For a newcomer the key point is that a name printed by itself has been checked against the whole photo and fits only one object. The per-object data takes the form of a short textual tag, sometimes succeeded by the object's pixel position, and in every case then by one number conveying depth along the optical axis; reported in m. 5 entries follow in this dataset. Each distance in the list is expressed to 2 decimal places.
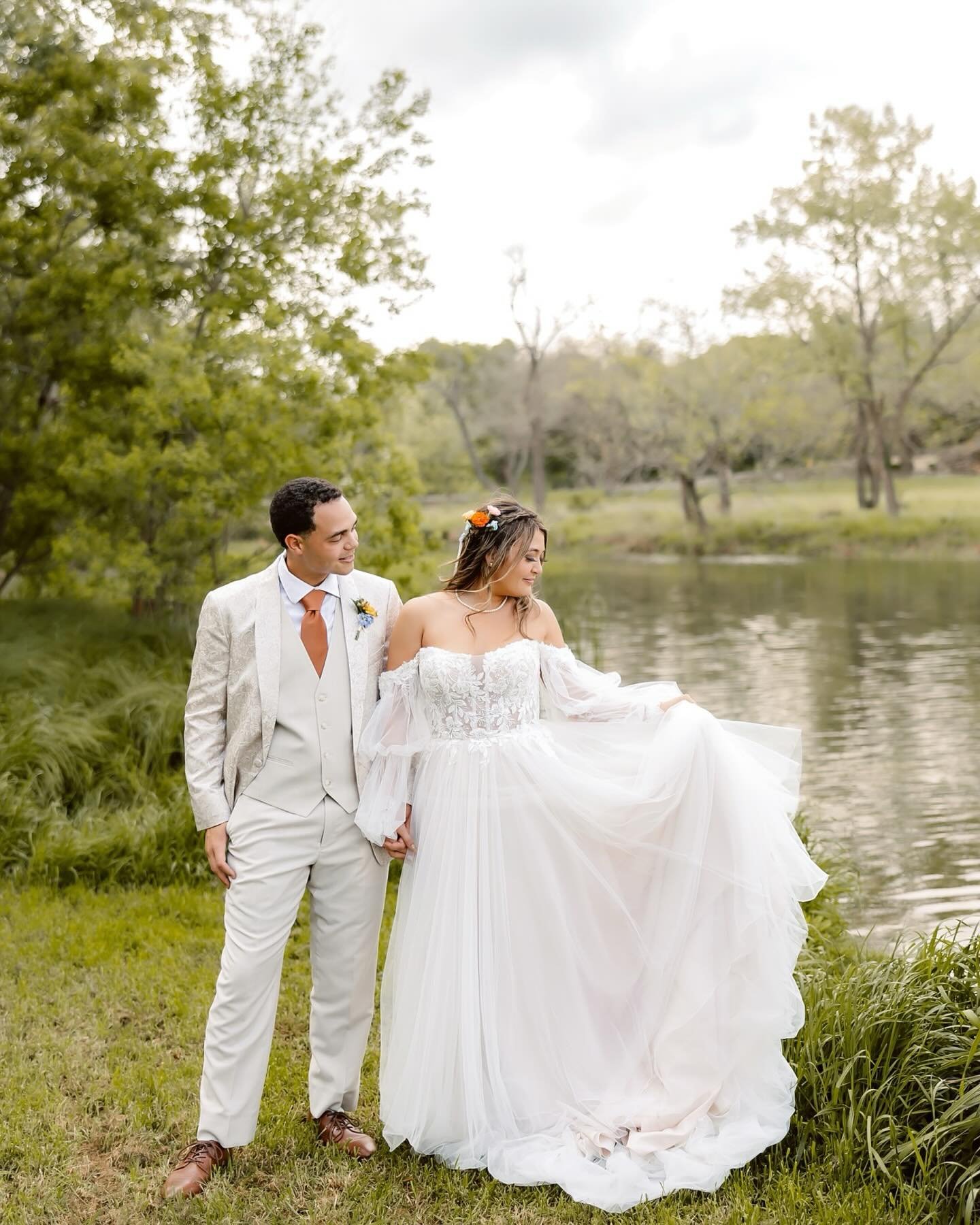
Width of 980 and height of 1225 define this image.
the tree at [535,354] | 45.00
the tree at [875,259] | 38.59
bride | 3.71
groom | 3.65
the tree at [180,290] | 10.68
